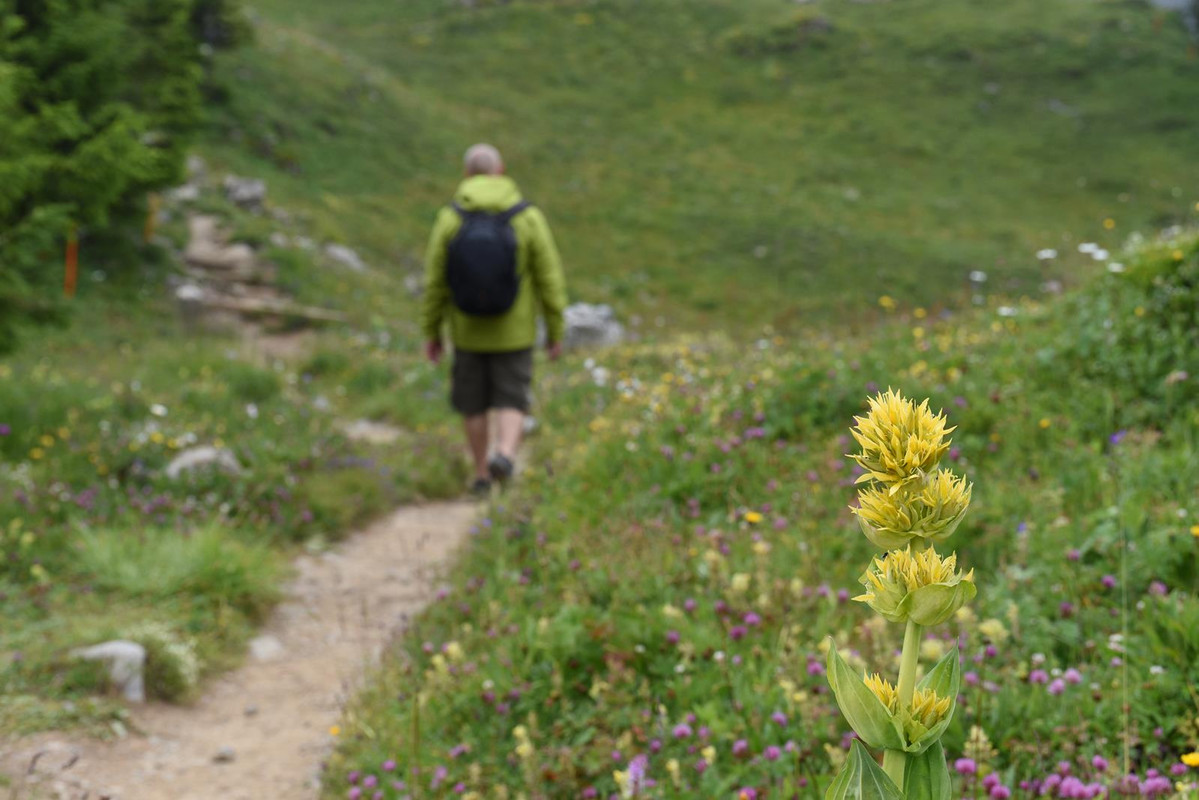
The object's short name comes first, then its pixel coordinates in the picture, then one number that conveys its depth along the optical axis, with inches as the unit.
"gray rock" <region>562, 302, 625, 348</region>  713.0
